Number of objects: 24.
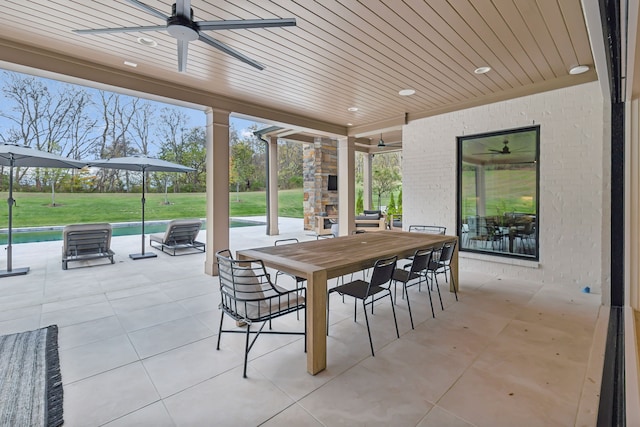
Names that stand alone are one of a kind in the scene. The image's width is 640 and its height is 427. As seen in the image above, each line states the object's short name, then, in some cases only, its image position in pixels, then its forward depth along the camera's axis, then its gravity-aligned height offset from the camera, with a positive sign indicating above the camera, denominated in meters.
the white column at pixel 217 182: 4.53 +0.40
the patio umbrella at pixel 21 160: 4.45 +0.81
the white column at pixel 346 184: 6.82 +0.55
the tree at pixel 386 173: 14.08 +1.68
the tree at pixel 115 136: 13.84 +3.53
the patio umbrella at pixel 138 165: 5.87 +0.89
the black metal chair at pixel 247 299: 2.11 -0.65
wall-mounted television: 9.35 +0.79
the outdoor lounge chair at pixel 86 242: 5.04 -0.57
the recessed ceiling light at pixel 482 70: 3.56 +1.66
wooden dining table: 2.11 -0.42
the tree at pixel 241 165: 16.12 +2.37
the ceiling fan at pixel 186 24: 1.94 +1.24
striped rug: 1.64 -1.11
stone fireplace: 9.22 +0.96
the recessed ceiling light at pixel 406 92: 4.30 +1.69
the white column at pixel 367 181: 10.63 +0.97
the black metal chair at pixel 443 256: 3.34 -0.54
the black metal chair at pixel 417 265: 2.90 -0.56
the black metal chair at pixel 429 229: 5.10 -0.37
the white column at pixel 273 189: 9.02 +0.59
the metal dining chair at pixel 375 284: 2.43 -0.63
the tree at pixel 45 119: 11.94 +3.84
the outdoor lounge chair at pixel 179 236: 6.31 -0.60
